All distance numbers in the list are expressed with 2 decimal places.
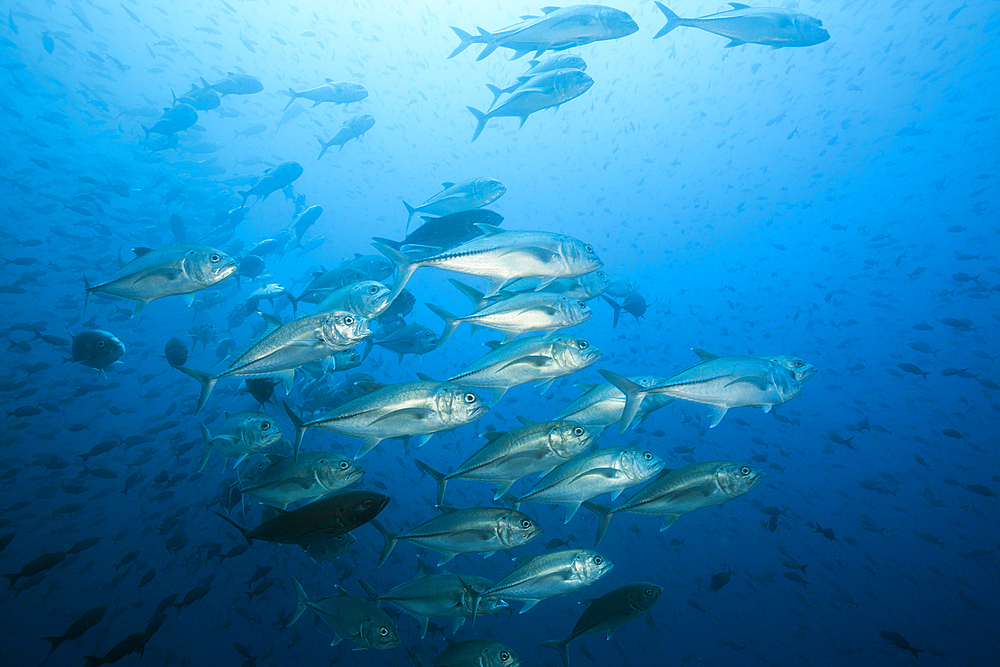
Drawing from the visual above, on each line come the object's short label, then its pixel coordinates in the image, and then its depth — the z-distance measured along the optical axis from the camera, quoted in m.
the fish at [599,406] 3.71
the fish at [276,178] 10.29
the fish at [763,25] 5.09
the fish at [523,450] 2.85
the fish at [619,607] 3.43
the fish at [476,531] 3.00
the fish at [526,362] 2.94
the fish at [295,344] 2.62
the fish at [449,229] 4.89
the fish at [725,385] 3.04
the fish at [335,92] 11.09
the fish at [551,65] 5.41
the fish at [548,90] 5.07
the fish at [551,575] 3.09
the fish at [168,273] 2.68
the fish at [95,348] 4.95
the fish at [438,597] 3.40
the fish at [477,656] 3.32
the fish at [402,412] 2.62
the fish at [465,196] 5.38
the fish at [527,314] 3.08
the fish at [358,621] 3.59
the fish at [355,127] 10.17
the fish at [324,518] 2.60
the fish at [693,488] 2.99
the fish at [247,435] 3.71
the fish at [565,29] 4.80
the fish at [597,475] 3.01
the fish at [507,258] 3.05
